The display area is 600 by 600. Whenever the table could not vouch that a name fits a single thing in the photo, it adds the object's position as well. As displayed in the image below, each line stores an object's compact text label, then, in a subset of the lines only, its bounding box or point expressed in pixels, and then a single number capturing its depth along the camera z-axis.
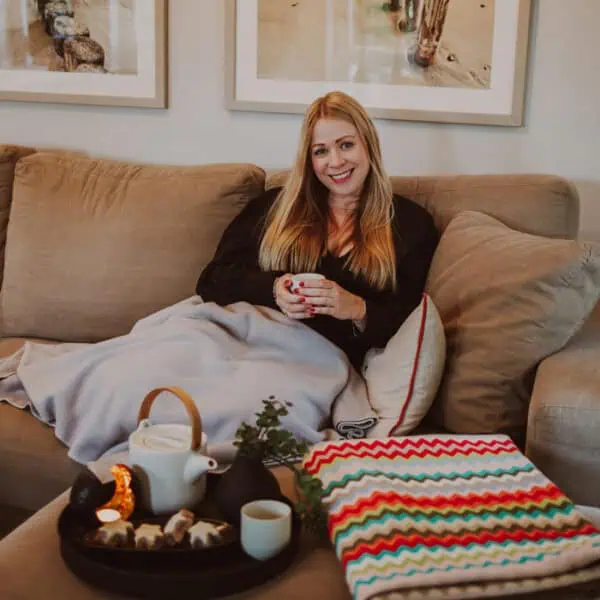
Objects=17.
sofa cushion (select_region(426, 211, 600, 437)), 1.80
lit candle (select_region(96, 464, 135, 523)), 1.35
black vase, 1.32
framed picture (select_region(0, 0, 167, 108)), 2.67
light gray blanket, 1.80
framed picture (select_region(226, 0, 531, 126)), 2.36
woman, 2.04
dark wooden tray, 1.20
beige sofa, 2.17
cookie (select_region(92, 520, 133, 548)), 1.26
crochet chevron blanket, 1.20
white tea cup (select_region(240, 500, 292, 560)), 1.25
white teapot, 1.35
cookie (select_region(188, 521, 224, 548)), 1.26
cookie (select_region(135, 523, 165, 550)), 1.25
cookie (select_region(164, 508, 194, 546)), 1.27
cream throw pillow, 1.79
